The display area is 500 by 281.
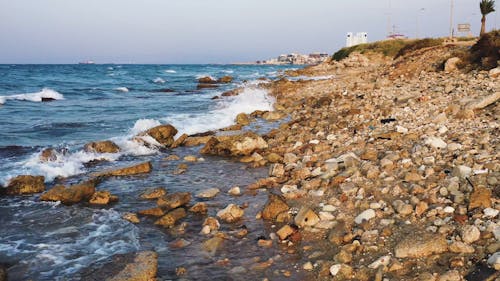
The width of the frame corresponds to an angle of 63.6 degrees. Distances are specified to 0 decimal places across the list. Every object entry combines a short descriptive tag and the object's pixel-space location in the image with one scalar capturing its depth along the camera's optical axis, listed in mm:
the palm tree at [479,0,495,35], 30219
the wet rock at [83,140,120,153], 12500
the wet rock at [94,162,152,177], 10103
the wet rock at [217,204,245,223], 6953
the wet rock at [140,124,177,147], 13656
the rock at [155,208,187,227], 6957
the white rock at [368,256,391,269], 4826
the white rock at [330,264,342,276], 4863
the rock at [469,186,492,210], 5426
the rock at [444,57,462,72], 17375
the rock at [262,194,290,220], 6836
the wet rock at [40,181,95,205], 8180
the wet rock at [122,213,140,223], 7152
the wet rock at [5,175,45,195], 8859
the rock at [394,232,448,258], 4875
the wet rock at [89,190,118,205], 8141
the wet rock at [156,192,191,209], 7788
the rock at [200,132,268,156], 11688
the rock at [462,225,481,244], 4832
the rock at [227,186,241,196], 8281
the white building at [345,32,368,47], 81875
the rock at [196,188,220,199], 8234
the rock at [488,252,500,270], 4211
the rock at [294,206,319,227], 6270
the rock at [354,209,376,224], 6000
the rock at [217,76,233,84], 52725
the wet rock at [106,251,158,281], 5105
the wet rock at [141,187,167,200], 8369
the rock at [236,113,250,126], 17094
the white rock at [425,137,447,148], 7952
